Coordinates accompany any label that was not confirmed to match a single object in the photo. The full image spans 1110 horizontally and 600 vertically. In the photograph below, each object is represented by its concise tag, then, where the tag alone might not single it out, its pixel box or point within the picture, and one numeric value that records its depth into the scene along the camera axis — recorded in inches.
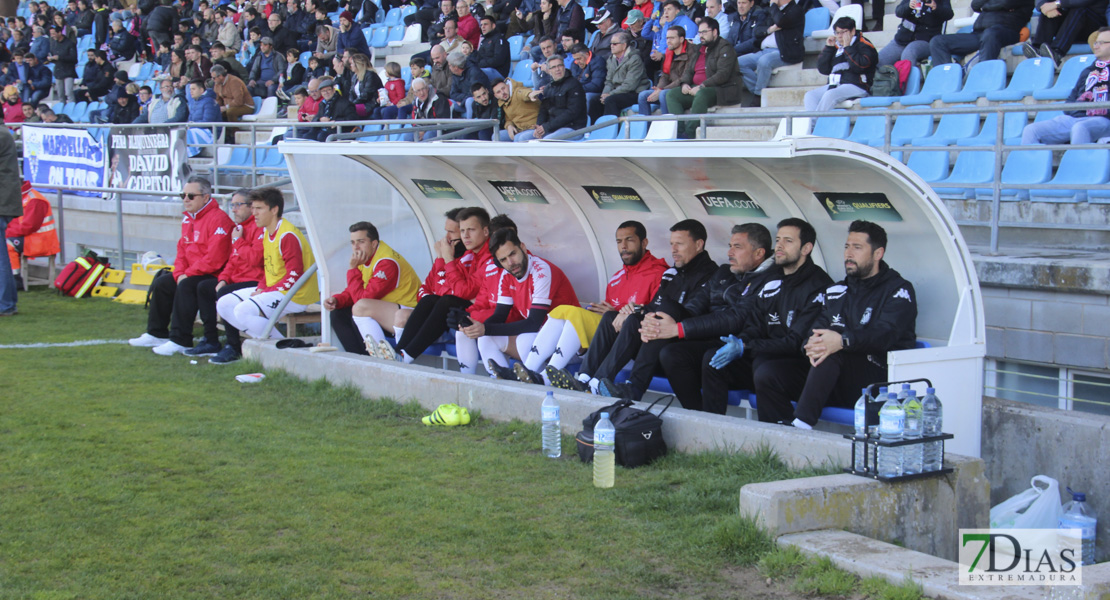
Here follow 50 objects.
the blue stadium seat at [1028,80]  366.3
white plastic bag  202.4
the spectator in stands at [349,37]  707.1
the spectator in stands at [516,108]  515.5
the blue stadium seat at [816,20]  491.5
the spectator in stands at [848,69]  409.7
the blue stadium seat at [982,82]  381.1
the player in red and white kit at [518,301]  303.3
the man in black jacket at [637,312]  268.8
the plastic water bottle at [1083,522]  203.2
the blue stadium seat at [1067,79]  354.3
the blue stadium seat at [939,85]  391.2
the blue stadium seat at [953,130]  363.8
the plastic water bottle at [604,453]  206.7
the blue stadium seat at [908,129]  381.1
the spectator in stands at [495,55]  598.5
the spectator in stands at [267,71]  765.9
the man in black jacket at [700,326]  251.4
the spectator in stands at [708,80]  460.4
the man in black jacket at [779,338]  232.4
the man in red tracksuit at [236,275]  372.2
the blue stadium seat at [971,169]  338.0
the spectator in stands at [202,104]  676.7
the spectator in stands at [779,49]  470.9
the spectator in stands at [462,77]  573.0
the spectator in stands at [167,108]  705.0
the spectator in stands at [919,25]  417.4
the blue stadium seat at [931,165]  348.5
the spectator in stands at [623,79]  502.0
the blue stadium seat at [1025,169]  318.7
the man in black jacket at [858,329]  223.0
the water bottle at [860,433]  183.2
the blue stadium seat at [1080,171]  305.6
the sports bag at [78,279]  523.8
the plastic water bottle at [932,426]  185.5
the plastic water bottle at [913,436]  183.2
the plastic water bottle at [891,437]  180.4
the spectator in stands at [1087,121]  311.1
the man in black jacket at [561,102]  489.7
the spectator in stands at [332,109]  599.8
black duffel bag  218.1
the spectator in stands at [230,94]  707.4
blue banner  576.7
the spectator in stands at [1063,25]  375.6
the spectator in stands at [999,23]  394.0
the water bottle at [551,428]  234.2
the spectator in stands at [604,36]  532.7
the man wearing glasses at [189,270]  376.8
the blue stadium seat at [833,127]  399.9
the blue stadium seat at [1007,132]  343.3
